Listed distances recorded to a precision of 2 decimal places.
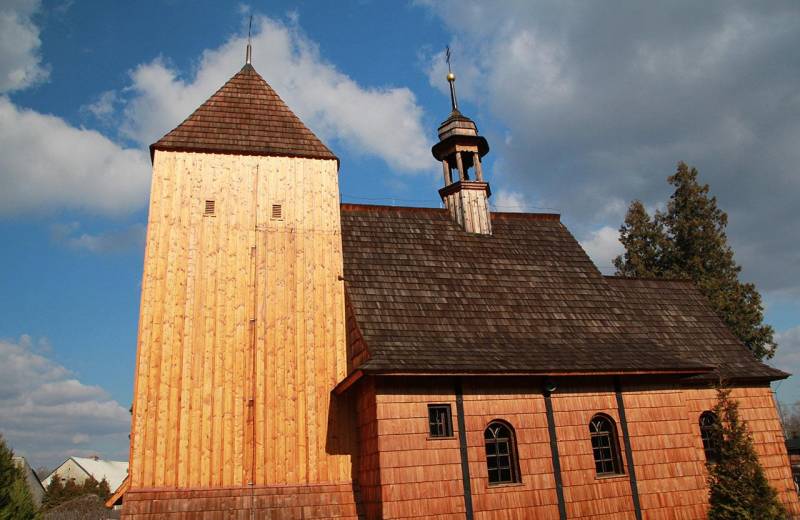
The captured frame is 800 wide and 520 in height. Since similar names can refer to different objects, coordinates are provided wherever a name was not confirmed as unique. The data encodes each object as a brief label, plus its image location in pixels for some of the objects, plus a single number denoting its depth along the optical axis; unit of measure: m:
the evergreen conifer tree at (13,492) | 11.77
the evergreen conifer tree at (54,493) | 36.46
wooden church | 11.70
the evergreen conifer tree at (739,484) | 12.12
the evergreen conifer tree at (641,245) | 29.38
